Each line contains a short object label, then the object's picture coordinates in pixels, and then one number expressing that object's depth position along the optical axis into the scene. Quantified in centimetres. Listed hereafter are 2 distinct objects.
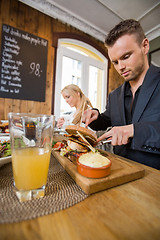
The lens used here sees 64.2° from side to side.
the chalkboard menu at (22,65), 246
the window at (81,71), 316
